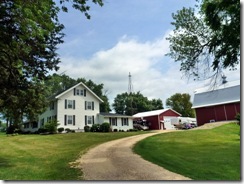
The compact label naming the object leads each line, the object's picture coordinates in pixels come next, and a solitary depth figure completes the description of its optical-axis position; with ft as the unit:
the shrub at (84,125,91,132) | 53.96
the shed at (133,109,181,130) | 71.21
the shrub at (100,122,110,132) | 53.61
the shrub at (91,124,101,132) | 53.32
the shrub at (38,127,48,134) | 48.81
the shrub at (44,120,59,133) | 48.08
